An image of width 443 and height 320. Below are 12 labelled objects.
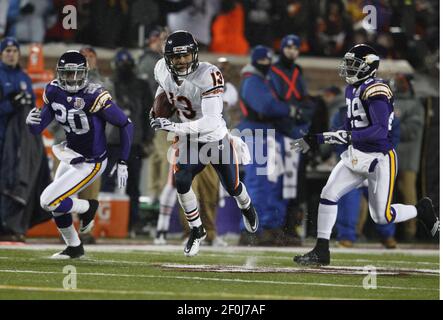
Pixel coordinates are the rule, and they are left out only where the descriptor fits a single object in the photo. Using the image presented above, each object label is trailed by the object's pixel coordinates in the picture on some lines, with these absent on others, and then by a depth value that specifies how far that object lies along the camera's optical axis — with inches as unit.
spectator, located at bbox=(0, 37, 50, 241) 447.5
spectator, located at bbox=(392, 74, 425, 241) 499.2
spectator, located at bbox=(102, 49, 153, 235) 486.6
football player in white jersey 357.7
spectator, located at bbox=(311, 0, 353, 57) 625.0
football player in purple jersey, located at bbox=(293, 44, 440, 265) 360.5
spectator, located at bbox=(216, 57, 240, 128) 474.0
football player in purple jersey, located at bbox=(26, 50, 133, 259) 371.9
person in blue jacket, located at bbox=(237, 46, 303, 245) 468.4
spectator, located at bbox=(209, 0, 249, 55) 579.2
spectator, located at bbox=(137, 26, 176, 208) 493.7
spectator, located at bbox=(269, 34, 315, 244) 476.7
